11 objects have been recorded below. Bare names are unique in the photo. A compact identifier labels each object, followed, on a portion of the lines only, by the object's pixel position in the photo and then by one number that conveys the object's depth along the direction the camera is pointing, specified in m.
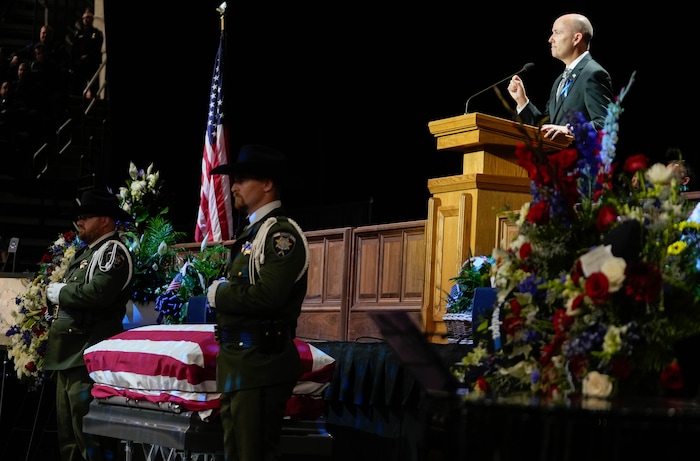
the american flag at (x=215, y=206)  19.34
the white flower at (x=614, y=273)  4.72
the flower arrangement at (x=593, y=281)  4.81
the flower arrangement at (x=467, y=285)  9.43
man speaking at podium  9.29
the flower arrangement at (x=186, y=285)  11.87
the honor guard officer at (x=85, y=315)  10.23
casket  7.83
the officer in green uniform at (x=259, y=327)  7.28
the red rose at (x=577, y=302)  4.90
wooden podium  9.99
